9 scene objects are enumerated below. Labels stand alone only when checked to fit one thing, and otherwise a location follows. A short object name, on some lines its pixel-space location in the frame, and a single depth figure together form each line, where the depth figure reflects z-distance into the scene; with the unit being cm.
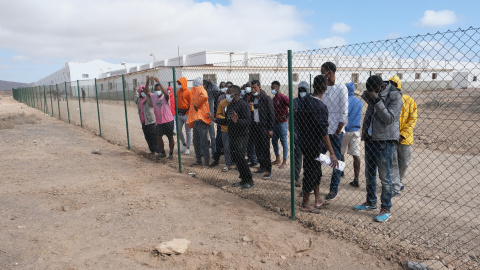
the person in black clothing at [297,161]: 491
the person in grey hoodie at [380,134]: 338
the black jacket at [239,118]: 487
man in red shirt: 577
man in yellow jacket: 408
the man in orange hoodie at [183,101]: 697
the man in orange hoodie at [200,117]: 609
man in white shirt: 404
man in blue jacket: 466
